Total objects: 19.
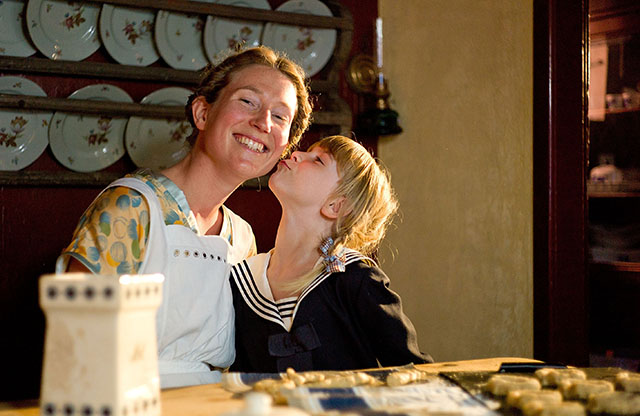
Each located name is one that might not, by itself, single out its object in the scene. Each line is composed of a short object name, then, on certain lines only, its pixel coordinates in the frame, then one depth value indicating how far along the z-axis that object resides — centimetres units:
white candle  306
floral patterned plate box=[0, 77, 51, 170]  244
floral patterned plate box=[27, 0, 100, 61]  247
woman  173
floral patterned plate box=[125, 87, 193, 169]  263
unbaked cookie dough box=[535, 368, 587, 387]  128
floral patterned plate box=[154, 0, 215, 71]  266
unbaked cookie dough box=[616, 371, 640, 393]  126
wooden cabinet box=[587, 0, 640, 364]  399
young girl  174
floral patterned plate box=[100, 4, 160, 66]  258
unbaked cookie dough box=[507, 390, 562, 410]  110
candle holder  298
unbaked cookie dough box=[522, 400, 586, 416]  104
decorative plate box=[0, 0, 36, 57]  244
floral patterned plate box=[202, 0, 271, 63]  273
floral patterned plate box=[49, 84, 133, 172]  253
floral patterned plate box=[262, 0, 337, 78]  288
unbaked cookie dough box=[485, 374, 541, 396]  119
